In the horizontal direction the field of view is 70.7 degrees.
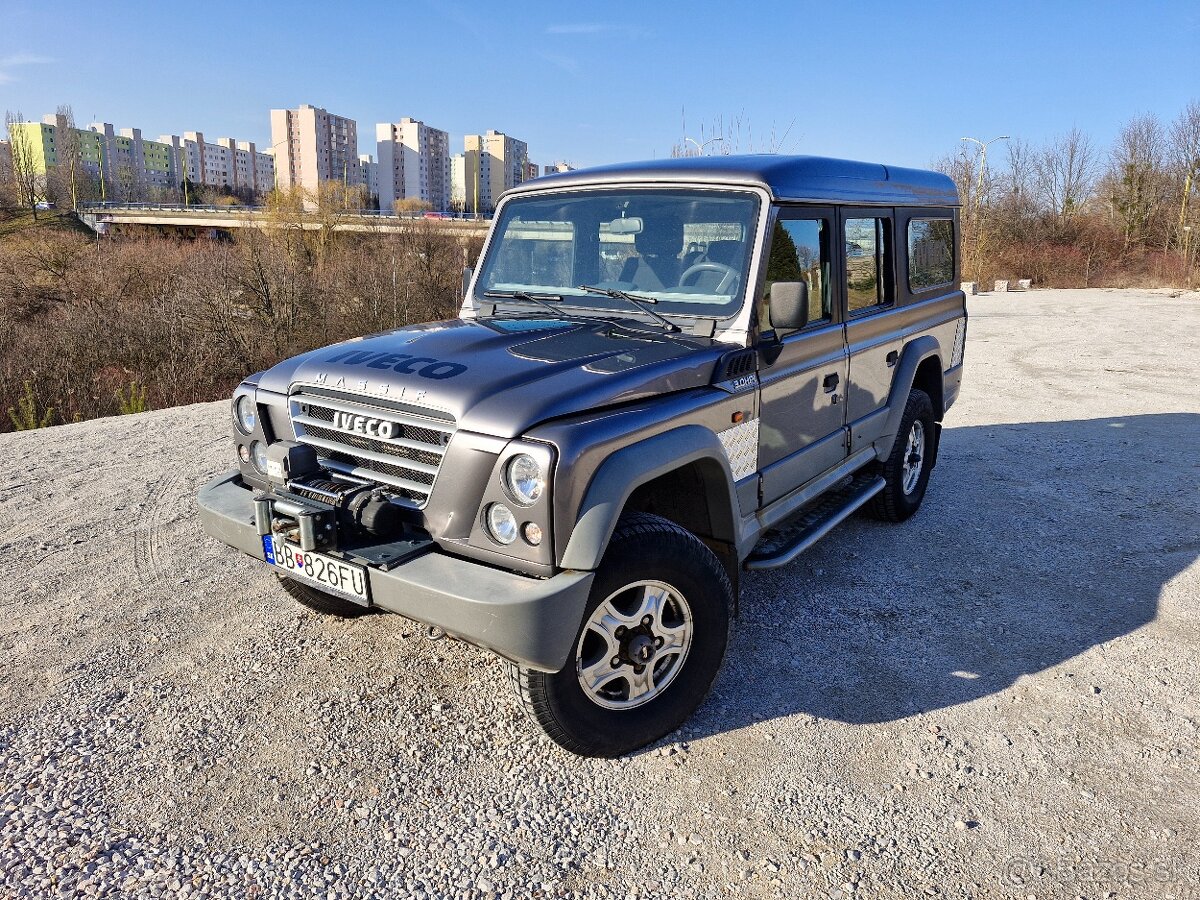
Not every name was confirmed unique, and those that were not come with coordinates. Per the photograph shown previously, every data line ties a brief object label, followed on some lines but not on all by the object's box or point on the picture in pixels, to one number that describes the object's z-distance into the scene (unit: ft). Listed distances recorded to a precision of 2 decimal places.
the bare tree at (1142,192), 134.21
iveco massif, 9.14
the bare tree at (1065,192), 142.72
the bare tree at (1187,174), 122.83
